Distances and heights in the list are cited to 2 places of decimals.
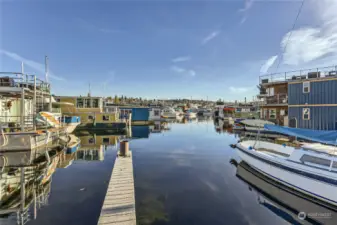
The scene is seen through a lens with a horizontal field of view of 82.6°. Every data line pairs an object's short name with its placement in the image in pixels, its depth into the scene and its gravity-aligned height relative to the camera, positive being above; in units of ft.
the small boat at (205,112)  307.33 +0.53
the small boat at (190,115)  232.84 -3.28
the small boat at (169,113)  207.76 -0.59
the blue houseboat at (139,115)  137.54 -1.77
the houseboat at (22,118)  43.60 -1.58
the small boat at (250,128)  91.97 -8.06
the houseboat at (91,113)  101.91 -0.17
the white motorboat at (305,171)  23.38 -8.34
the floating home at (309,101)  62.28 +3.80
